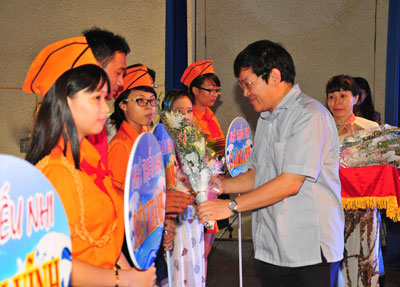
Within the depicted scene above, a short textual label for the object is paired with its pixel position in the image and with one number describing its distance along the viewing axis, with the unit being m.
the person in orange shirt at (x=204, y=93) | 4.07
